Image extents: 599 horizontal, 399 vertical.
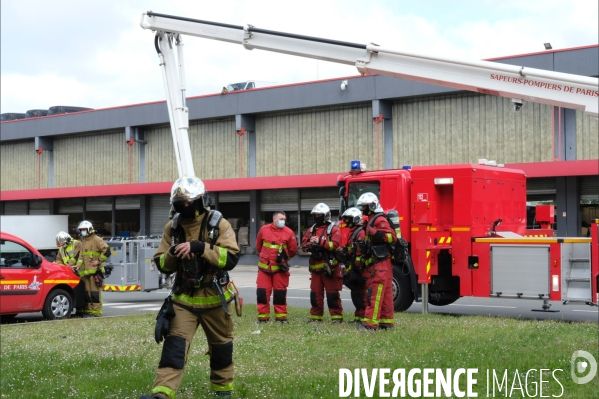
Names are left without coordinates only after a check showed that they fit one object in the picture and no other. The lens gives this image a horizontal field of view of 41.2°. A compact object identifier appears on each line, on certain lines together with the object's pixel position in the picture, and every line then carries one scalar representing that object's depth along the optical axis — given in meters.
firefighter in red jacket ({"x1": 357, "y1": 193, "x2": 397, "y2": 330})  11.81
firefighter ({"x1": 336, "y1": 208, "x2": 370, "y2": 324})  12.57
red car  14.72
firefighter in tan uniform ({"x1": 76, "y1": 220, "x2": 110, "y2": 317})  16.20
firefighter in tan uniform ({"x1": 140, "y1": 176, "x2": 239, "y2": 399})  6.86
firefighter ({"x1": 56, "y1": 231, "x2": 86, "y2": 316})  16.16
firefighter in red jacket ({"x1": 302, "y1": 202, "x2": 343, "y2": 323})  13.05
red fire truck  13.25
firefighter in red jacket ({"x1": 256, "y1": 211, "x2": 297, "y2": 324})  13.40
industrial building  27.80
